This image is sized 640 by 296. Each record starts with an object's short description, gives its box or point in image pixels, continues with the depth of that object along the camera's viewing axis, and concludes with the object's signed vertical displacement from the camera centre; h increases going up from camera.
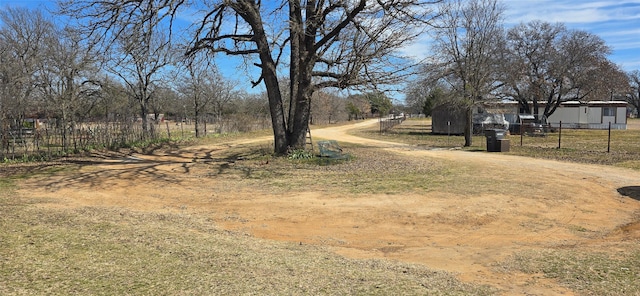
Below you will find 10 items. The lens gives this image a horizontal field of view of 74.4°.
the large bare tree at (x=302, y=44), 14.87 +2.89
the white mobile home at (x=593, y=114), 44.62 +0.46
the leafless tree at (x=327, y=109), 61.67 +1.53
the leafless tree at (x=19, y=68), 18.44 +2.72
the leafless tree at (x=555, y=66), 37.88 +4.79
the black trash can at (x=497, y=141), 21.25 -1.16
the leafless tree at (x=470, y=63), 23.92 +3.25
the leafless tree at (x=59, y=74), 26.22 +2.79
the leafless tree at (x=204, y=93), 33.47 +2.24
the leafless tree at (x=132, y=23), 14.58 +3.31
